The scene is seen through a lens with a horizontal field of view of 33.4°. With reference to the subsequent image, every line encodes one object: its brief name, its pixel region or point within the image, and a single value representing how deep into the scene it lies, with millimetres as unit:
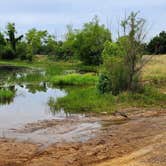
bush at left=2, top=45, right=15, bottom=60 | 53581
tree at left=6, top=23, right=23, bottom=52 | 56492
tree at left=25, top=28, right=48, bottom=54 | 58822
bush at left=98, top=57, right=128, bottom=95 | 16071
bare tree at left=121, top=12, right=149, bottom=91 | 16034
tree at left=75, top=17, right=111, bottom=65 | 40908
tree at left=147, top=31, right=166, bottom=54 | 38589
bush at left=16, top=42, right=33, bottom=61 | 53720
